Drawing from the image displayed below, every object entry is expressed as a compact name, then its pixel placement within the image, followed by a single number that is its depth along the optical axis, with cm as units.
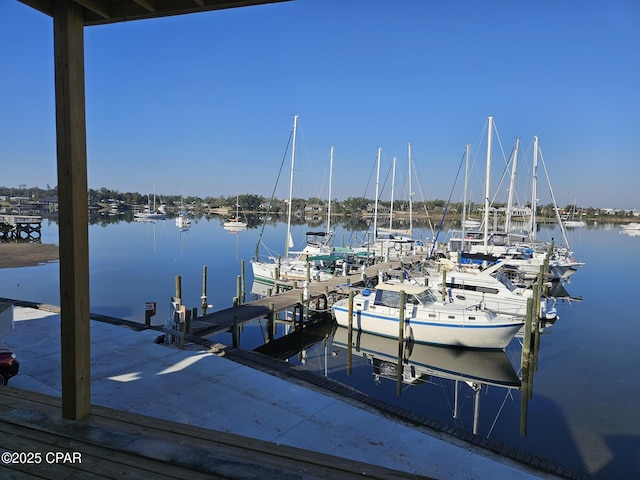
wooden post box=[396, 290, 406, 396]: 1476
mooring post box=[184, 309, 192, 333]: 1178
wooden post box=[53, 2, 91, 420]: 334
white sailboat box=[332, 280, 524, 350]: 1490
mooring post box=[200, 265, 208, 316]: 1999
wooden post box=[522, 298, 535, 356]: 1319
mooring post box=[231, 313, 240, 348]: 1388
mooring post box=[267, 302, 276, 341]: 1617
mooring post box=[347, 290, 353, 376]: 1451
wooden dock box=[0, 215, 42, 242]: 4569
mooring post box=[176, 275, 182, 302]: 1159
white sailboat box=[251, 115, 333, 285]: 2553
